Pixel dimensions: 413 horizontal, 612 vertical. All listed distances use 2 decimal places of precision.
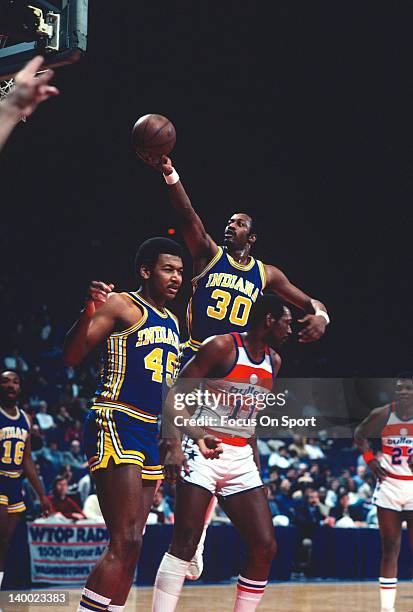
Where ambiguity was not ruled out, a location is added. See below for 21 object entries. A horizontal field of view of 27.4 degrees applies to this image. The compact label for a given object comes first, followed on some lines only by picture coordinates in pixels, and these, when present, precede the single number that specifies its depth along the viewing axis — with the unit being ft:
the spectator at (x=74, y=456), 42.70
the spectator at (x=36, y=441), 42.29
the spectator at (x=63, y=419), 46.38
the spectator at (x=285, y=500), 41.48
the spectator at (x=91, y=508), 35.65
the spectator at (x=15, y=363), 49.92
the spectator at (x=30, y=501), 37.67
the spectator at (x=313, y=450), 53.06
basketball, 18.56
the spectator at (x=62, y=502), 34.14
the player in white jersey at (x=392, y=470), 25.35
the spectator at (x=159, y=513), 36.73
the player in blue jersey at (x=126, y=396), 14.71
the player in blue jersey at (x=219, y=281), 19.89
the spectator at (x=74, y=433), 45.06
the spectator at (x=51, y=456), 42.42
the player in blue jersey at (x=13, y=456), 26.96
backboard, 19.34
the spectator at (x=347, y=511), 43.06
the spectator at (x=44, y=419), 46.09
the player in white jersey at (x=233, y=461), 16.87
